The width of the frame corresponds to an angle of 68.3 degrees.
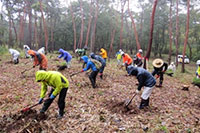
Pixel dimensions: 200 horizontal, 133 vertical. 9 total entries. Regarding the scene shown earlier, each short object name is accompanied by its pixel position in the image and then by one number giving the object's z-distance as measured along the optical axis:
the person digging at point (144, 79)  4.79
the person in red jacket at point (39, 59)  7.97
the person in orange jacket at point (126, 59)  10.17
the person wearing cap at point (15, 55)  11.33
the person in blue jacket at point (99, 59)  7.67
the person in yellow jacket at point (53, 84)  3.80
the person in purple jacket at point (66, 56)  10.01
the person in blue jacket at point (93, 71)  6.99
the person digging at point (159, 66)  7.13
